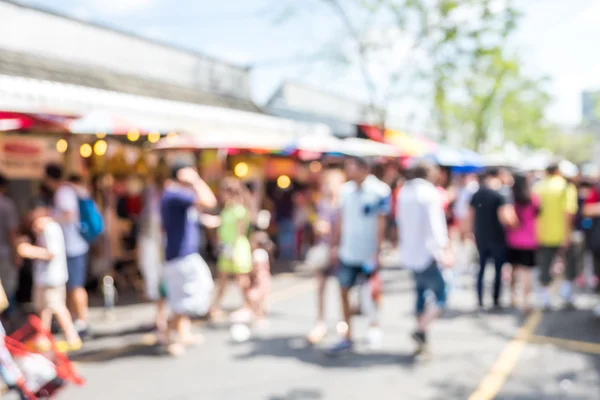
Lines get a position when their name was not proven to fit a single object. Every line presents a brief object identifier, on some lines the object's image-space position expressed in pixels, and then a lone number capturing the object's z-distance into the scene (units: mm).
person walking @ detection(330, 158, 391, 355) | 5859
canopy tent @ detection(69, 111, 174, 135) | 6807
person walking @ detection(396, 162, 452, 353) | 5578
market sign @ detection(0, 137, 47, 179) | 8148
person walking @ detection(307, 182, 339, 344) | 6340
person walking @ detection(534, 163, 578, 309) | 7602
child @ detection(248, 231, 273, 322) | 7172
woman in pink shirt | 7617
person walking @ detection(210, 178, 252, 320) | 6926
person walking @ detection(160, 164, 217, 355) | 5719
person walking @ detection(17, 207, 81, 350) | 5844
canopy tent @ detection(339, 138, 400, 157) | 12047
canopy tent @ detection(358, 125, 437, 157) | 15824
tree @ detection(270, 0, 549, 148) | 16297
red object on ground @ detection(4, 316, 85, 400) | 3537
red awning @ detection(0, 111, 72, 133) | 5240
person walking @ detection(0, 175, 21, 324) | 6012
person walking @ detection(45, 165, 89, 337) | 6262
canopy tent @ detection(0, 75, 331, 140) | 7902
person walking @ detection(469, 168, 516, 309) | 7652
